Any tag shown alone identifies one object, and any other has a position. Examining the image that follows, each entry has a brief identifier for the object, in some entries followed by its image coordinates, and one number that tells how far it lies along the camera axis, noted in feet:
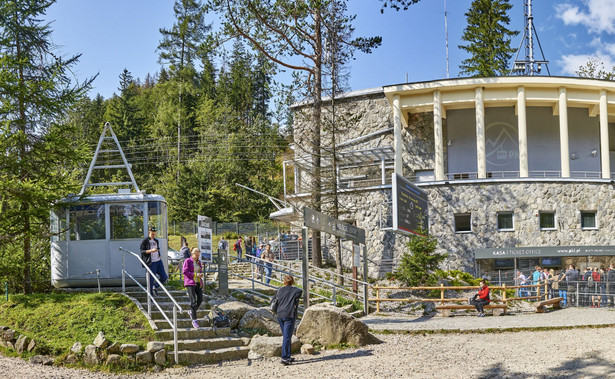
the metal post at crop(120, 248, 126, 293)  53.53
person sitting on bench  71.87
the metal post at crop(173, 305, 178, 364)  41.40
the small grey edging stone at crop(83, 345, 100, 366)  41.01
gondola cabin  57.06
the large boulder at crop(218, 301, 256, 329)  49.75
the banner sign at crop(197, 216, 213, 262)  61.98
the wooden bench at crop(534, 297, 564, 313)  73.62
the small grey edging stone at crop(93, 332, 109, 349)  41.57
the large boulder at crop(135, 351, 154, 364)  40.96
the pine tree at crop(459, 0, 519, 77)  186.50
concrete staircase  42.52
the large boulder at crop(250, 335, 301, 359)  44.27
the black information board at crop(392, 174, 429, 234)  80.12
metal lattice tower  135.33
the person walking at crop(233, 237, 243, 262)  105.91
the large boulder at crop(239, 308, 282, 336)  49.83
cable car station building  106.42
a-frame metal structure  57.98
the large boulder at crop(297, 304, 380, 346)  49.01
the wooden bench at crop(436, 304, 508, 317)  72.28
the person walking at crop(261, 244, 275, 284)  93.25
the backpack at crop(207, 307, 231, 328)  47.24
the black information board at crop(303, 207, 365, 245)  58.03
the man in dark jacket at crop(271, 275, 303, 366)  42.73
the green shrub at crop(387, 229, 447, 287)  84.28
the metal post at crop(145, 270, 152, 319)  47.30
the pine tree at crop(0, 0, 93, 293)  54.49
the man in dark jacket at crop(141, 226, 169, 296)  53.11
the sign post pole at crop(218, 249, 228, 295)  61.16
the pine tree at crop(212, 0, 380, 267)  86.74
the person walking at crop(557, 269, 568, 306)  81.61
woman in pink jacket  46.98
